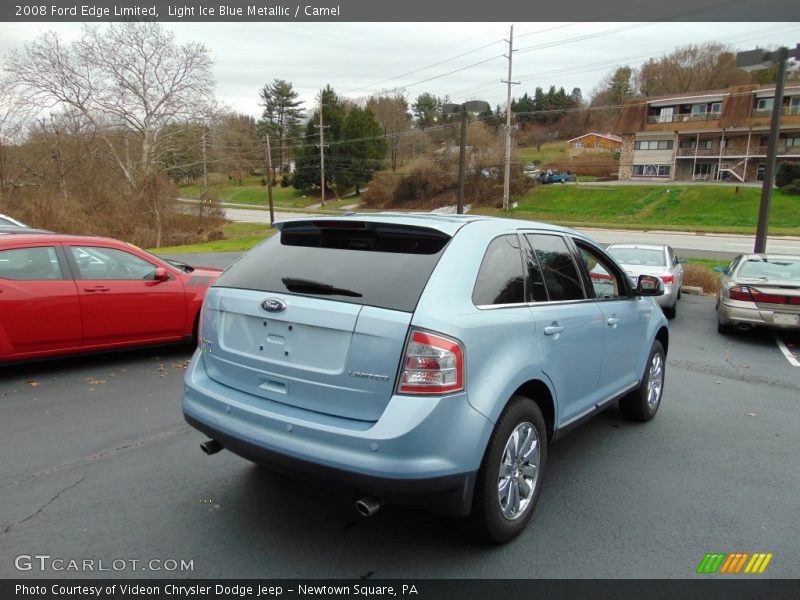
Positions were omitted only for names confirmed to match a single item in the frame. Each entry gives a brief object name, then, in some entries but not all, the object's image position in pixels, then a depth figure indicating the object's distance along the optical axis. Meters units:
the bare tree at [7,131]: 29.78
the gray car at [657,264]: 10.62
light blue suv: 2.58
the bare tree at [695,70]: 77.25
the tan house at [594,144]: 78.44
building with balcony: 55.91
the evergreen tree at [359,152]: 70.19
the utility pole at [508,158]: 47.52
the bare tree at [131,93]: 33.78
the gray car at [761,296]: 8.42
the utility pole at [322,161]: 64.19
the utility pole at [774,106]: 11.85
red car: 5.58
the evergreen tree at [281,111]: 93.25
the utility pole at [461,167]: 22.23
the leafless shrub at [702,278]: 14.77
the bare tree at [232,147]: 38.88
